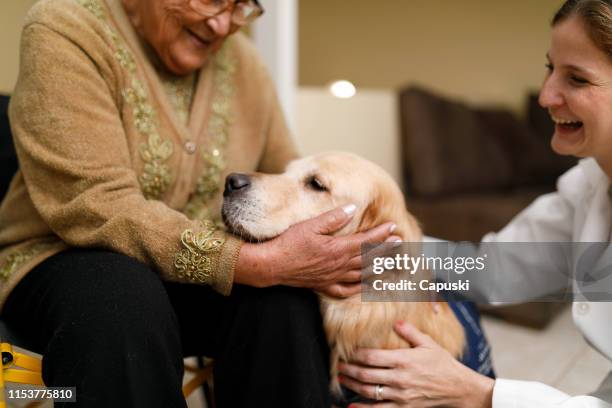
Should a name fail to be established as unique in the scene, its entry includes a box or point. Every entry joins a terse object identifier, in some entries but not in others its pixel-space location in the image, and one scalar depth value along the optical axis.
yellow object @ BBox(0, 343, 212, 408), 0.86
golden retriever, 1.01
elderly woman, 0.83
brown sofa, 2.53
